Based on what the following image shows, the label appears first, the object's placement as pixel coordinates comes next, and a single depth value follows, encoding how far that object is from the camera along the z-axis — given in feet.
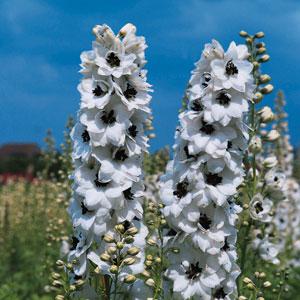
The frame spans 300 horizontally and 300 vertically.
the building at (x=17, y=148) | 142.29
